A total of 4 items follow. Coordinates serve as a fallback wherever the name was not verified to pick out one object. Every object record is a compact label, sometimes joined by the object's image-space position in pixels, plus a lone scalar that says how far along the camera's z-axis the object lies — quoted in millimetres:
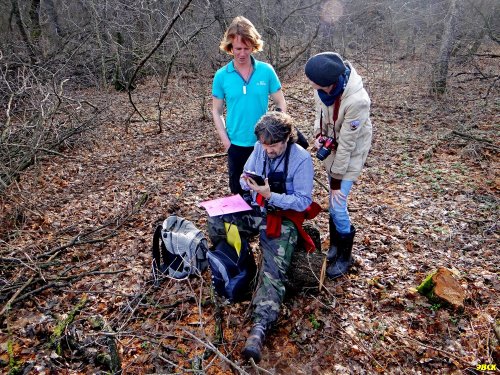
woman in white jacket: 2713
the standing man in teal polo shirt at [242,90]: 3189
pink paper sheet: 3166
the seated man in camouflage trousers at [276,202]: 2871
